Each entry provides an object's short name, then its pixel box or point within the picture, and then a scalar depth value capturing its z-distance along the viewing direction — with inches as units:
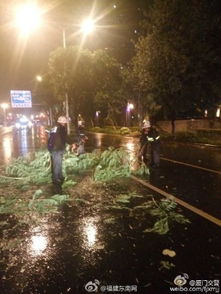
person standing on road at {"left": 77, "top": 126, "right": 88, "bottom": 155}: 413.5
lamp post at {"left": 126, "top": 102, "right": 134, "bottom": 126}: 1208.3
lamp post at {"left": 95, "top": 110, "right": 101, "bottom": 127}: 1495.1
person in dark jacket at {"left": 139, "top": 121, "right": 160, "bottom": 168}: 338.8
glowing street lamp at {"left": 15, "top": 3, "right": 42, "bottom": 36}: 510.1
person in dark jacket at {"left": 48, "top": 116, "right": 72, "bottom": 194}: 262.0
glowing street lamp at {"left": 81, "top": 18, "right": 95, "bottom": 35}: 577.2
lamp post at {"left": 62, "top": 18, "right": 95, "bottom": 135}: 577.2
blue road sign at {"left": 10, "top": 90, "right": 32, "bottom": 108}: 1524.8
